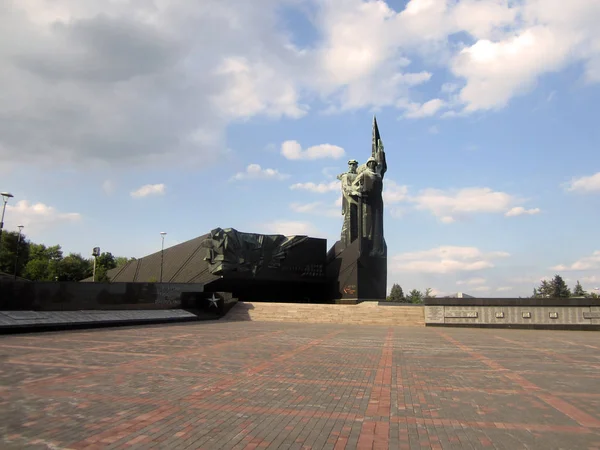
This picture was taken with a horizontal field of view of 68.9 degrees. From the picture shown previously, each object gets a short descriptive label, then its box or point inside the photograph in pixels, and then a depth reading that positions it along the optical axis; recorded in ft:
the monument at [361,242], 116.47
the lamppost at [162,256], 124.64
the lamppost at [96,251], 84.17
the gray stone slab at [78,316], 47.58
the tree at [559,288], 232.73
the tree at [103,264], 146.72
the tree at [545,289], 242.99
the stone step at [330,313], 79.05
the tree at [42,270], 151.33
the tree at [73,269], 156.46
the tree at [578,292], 234.58
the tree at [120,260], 252.19
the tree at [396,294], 316.89
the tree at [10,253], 149.89
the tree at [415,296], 299.05
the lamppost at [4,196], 68.93
